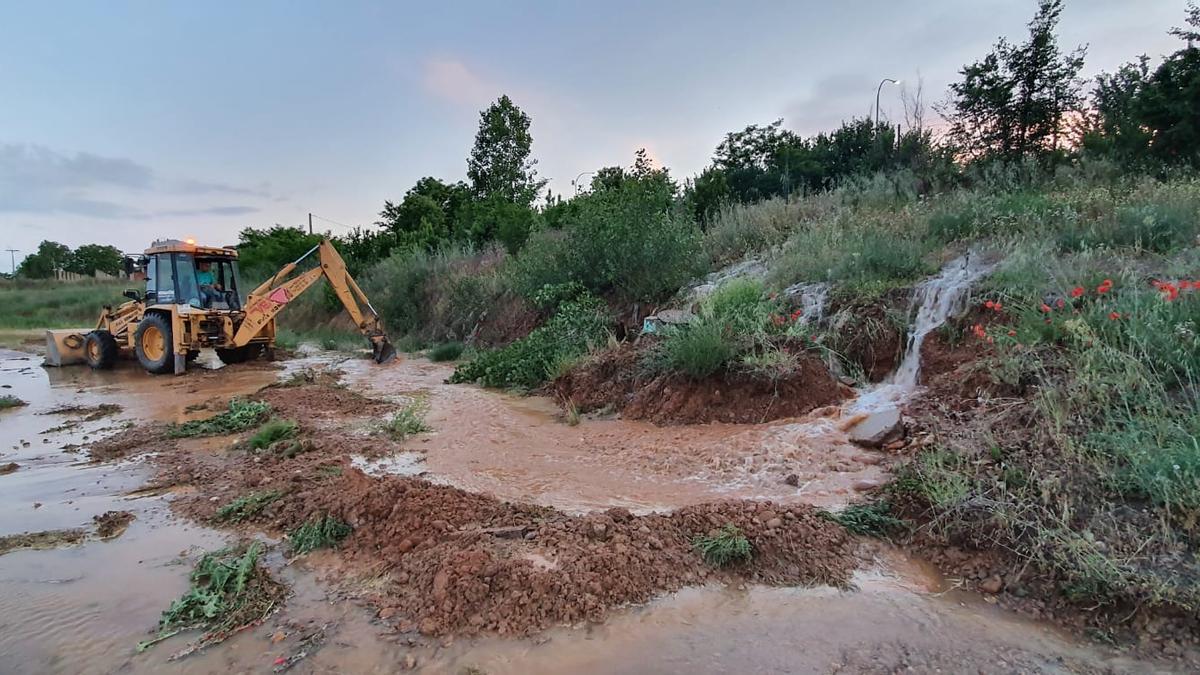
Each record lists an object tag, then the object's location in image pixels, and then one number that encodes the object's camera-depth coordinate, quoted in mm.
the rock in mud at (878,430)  5453
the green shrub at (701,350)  7359
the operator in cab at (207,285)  13656
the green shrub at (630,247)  11375
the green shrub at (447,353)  14820
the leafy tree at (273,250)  29609
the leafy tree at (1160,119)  11812
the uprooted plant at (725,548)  3744
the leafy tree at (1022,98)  14539
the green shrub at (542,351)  10047
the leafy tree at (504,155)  28844
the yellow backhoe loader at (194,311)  12992
